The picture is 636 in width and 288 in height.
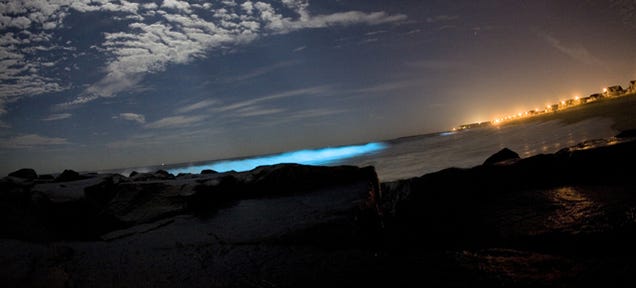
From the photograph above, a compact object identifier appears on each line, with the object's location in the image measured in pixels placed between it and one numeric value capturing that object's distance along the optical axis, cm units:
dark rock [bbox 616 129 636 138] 530
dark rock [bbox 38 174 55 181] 698
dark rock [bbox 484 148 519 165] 618
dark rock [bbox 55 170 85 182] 695
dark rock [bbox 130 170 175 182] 800
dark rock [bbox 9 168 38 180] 754
